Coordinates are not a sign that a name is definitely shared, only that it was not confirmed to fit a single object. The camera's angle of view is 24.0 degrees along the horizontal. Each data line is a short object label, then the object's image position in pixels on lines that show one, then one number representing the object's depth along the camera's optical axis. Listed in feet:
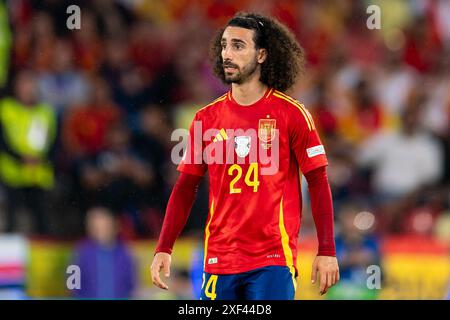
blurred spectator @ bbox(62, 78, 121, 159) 34.63
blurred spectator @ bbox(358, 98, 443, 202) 34.68
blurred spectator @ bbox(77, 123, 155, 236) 33.32
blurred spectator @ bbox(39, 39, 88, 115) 35.29
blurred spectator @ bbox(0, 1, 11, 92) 35.95
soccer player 18.94
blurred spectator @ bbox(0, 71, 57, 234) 33.73
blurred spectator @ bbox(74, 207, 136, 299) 30.99
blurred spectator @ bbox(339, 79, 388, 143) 35.68
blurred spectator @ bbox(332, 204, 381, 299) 30.09
